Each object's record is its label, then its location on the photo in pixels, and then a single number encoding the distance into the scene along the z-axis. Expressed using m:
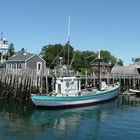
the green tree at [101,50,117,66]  86.17
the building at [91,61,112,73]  59.69
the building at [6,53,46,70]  38.11
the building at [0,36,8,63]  49.13
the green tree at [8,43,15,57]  70.51
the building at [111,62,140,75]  49.21
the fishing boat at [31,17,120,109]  22.83
